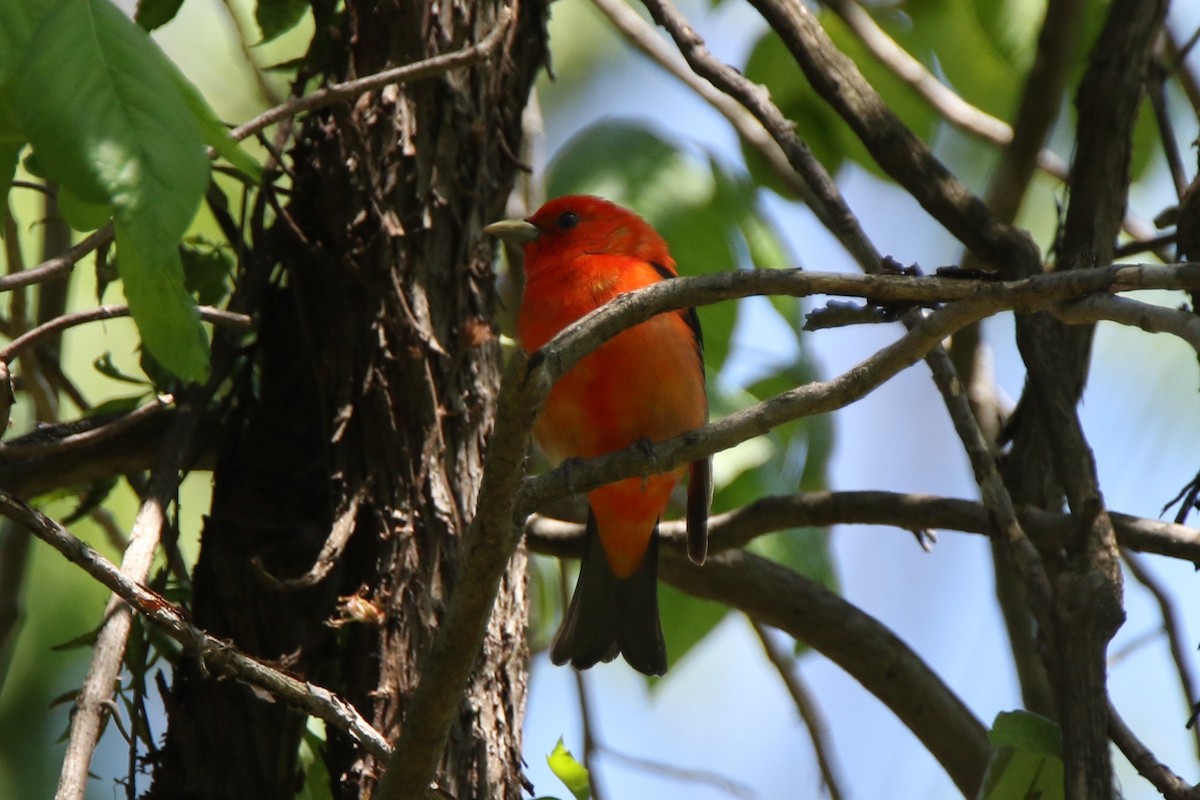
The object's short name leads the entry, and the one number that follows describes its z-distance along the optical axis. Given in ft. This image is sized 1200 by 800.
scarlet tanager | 25.34
